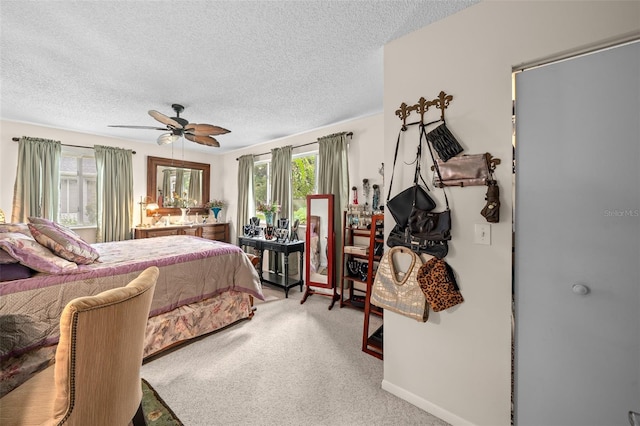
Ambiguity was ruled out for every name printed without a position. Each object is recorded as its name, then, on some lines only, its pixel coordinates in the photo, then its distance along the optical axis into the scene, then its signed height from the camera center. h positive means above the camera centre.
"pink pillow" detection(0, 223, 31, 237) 2.10 -0.14
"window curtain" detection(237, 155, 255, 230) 5.33 +0.39
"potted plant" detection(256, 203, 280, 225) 4.44 +0.04
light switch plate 1.51 -0.12
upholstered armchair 0.99 -0.67
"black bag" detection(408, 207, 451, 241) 1.61 -0.08
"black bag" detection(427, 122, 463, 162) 1.59 +0.45
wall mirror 5.06 +0.61
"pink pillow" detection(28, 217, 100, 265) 2.03 -0.24
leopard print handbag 1.58 -0.45
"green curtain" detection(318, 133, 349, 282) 3.77 +0.56
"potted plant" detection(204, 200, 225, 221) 5.71 +0.14
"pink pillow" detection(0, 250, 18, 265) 1.75 -0.32
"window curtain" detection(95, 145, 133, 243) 4.42 +0.34
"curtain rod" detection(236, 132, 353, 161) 3.74 +1.17
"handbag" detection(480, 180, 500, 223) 1.42 +0.05
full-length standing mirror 3.68 -0.47
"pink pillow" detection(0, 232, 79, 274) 1.80 -0.32
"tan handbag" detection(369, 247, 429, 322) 1.68 -0.54
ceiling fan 2.83 +0.94
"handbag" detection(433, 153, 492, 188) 1.49 +0.26
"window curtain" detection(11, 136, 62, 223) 3.74 +0.47
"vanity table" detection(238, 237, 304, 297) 3.86 -0.60
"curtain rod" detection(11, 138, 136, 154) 3.71 +1.09
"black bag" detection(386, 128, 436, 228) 1.70 +0.08
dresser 4.62 -0.37
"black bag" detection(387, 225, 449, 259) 1.64 -0.21
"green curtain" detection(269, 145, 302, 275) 4.56 +0.46
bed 1.69 -0.70
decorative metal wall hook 1.65 +0.73
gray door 1.19 -0.14
